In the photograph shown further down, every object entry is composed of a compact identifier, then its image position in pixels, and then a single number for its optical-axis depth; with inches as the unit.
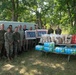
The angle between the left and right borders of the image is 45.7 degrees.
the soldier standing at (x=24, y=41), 229.0
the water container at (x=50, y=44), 191.8
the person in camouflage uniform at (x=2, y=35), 196.6
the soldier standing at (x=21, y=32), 219.8
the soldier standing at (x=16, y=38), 202.1
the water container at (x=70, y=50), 177.3
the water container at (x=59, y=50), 182.7
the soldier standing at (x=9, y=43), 191.1
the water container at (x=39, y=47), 198.8
